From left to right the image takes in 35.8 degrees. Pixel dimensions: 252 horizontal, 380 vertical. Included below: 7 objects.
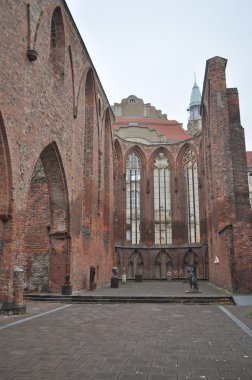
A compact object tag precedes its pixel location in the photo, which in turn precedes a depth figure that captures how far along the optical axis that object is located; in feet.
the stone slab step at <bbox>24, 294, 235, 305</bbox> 44.62
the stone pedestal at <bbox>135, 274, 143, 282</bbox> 98.60
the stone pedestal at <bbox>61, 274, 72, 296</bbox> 49.11
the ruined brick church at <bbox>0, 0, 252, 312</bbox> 34.19
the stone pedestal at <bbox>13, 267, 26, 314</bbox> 32.76
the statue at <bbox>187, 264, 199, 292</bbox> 53.67
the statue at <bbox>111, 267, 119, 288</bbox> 67.04
